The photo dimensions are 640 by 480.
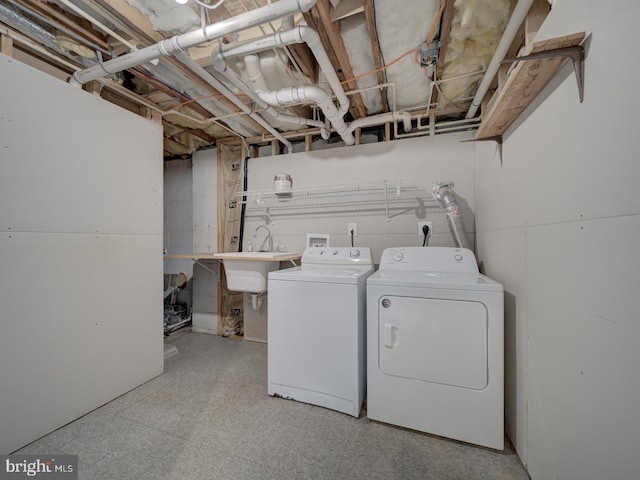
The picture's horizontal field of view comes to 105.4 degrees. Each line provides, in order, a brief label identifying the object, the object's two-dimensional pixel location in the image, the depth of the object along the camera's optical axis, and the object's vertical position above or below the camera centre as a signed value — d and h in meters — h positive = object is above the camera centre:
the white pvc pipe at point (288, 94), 1.64 +1.05
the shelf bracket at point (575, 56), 0.76 +0.58
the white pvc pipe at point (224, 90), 1.52 +1.12
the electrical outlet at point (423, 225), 2.21 +0.11
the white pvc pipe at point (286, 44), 1.26 +1.07
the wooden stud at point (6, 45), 1.33 +1.08
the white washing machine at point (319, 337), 1.52 -0.64
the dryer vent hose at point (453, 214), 1.90 +0.20
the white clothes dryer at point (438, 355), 1.27 -0.64
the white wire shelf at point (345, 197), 2.27 +0.43
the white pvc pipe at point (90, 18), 1.19 +1.16
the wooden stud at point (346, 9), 1.23 +1.19
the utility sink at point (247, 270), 2.28 -0.29
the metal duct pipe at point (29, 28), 1.31 +1.21
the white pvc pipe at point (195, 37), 1.12 +1.07
